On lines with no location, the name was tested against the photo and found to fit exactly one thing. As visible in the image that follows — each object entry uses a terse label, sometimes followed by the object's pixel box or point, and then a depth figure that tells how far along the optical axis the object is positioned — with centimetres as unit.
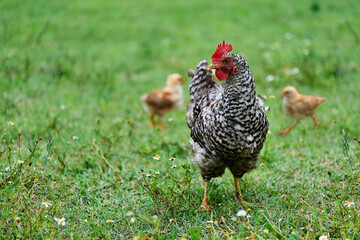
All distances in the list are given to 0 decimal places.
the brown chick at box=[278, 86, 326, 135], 598
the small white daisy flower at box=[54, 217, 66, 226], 343
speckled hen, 354
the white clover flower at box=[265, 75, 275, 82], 760
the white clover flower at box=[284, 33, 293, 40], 958
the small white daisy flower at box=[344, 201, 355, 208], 337
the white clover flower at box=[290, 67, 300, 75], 781
